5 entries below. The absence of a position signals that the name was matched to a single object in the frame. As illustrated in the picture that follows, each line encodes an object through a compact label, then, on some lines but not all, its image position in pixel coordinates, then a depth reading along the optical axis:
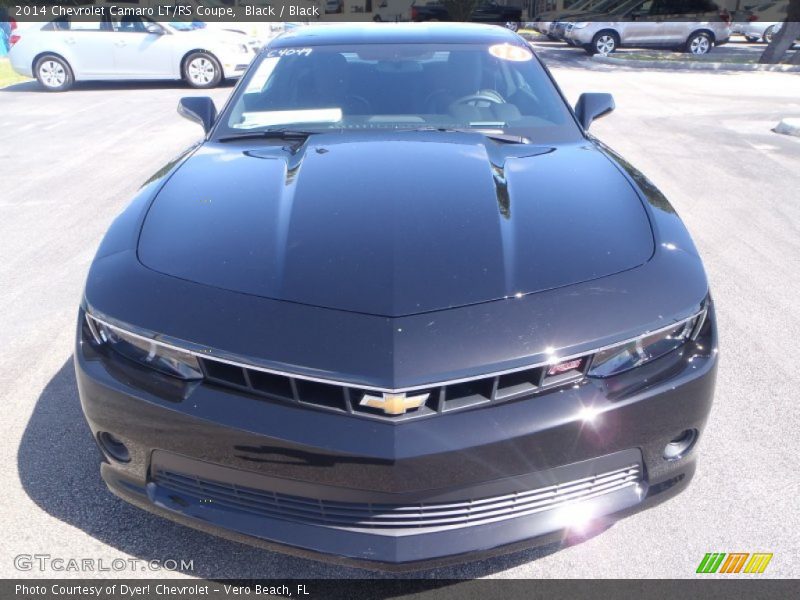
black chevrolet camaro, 1.83
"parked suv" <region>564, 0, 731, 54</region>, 19.91
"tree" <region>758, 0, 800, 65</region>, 16.67
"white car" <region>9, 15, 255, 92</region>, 13.09
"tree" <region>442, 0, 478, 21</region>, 28.56
